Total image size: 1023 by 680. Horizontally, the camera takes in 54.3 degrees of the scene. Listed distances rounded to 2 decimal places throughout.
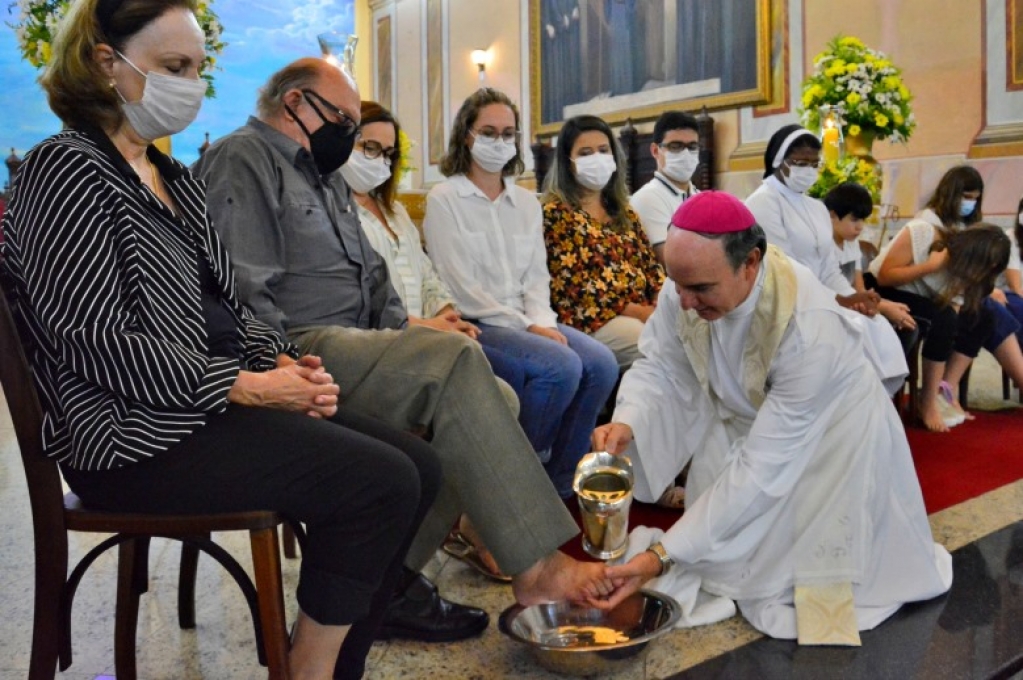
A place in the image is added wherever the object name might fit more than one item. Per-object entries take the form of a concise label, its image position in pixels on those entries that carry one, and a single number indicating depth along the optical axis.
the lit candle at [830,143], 5.41
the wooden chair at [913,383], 4.78
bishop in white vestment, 2.31
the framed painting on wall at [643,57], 8.79
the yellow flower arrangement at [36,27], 3.60
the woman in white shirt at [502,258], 3.34
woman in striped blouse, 1.62
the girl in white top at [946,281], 4.86
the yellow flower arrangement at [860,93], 5.46
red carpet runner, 3.40
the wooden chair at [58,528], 1.69
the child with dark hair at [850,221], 4.63
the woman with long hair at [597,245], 3.80
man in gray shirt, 2.08
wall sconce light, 11.84
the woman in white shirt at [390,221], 3.13
